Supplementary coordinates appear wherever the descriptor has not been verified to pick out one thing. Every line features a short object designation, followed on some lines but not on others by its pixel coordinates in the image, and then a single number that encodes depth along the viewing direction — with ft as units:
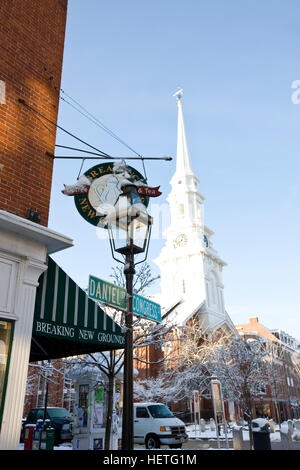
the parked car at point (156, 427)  53.36
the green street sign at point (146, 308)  21.23
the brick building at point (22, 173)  20.35
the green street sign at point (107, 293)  18.98
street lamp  21.29
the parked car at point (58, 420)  59.88
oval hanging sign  25.81
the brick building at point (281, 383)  171.01
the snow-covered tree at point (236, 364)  81.63
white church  153.99
